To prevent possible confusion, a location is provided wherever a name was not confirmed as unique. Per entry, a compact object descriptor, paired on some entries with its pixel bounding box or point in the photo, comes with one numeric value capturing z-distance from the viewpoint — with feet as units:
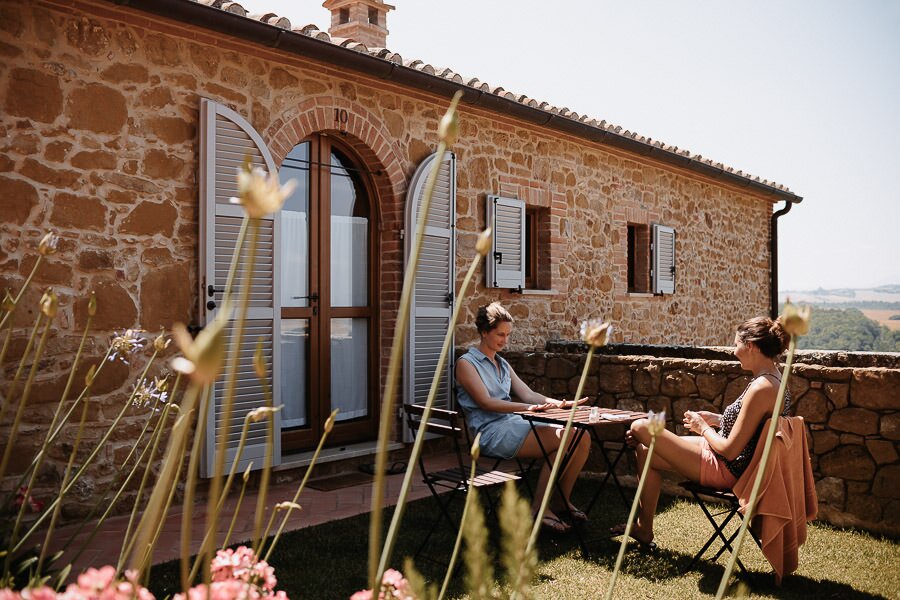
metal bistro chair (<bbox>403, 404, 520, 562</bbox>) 12.18
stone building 14.55
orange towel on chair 11.64
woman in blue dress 14.64
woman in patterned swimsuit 11.78
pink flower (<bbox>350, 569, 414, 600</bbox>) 3.57
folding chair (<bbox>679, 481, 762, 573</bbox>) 12.19
